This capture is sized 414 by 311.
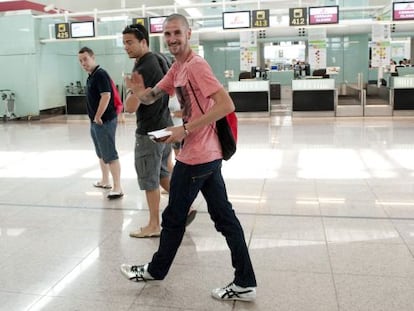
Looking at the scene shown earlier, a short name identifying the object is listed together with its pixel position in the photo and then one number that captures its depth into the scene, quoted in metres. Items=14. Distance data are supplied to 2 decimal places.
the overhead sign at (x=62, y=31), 13.77
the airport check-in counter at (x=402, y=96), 12.74
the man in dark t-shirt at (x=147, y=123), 3.38
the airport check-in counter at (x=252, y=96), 13.91
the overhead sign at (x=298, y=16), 12.48
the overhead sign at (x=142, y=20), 13.12
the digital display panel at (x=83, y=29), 13.70
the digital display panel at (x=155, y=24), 13.25
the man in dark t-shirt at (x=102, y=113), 4.65
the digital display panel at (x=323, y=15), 12.52
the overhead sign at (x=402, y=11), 12.15
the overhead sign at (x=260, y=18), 12.63
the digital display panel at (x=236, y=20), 12.79
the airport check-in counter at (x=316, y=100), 13.25
